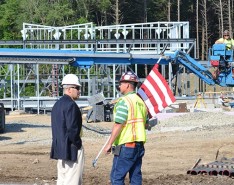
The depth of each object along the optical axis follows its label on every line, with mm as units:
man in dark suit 9680
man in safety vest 9766
